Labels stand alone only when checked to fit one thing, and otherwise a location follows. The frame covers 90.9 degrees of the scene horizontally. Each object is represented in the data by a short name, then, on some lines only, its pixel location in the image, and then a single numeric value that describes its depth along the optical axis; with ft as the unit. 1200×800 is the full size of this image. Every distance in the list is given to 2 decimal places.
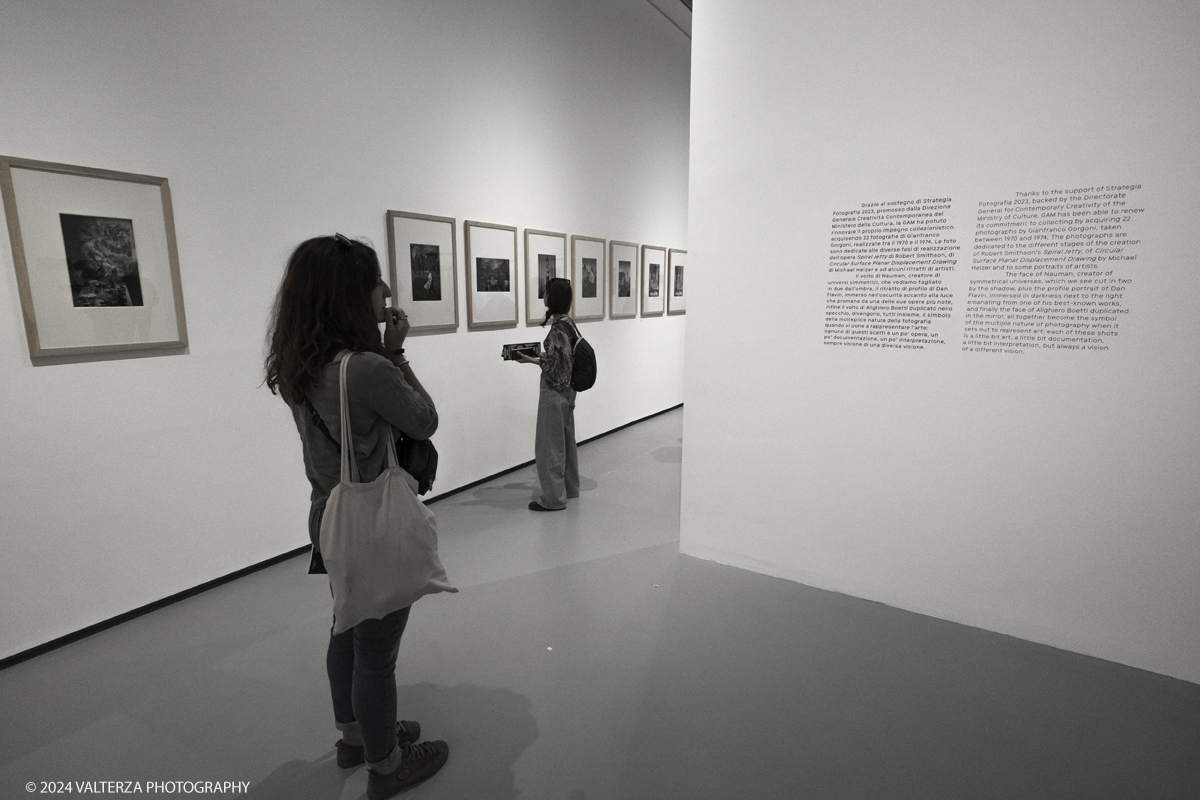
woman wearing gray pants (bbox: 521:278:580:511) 14.89
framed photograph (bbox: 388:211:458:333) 14.35
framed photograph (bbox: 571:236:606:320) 20.80
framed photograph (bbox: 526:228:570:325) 18.62
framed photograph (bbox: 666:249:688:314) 28.04
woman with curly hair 5.60
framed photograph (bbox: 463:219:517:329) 16.47
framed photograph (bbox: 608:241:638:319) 23.06
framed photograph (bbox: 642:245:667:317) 25.62
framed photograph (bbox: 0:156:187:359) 8.68
